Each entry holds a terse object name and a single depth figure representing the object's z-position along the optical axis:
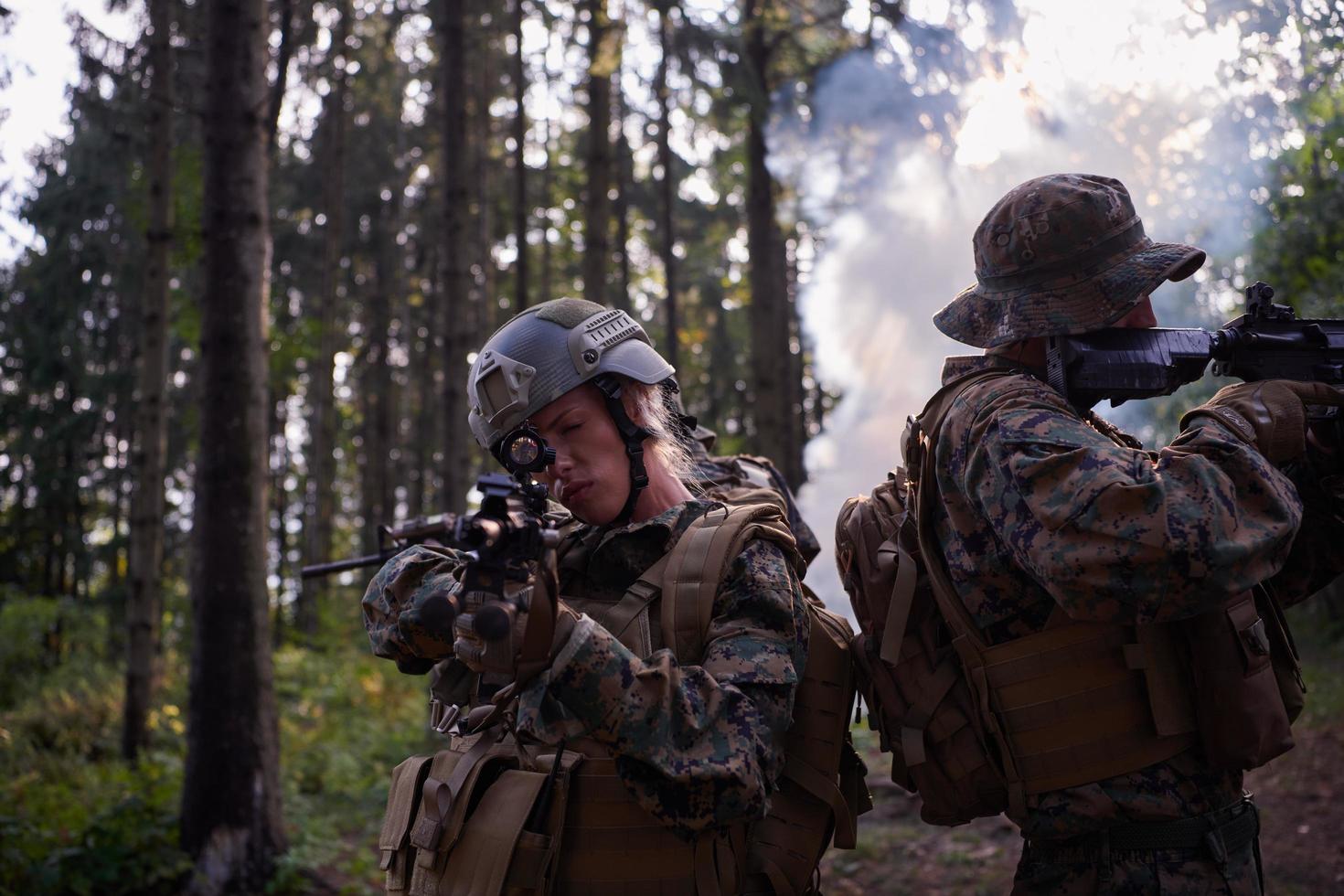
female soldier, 2.01
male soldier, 2.14
